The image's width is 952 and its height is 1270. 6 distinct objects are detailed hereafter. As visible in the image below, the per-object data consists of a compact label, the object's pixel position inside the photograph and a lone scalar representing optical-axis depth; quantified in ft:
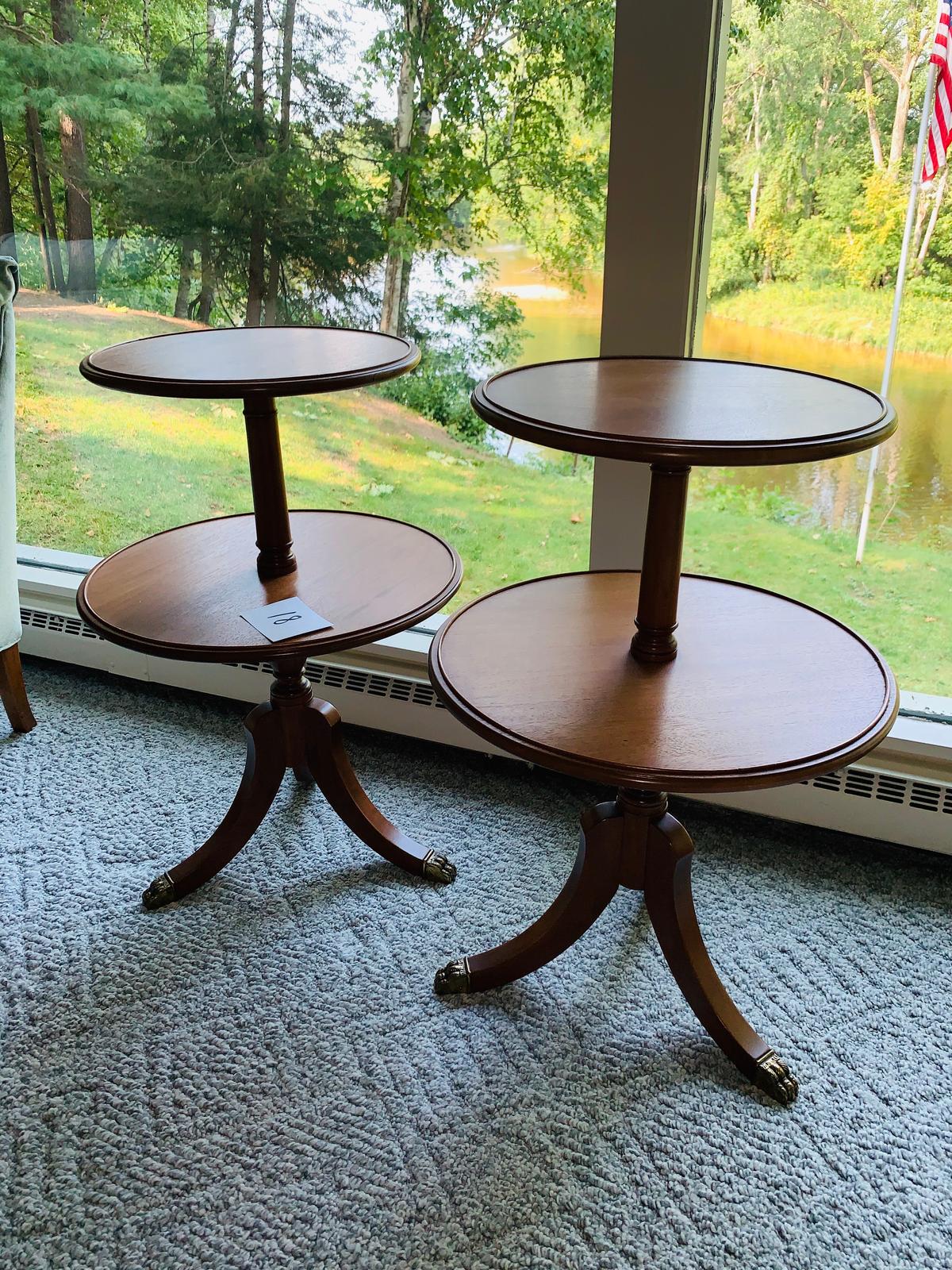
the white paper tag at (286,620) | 4.78
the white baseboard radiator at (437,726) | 5.84
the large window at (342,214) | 5.94
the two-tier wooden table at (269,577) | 4.61
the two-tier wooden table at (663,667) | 3.70
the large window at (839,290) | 5.17
